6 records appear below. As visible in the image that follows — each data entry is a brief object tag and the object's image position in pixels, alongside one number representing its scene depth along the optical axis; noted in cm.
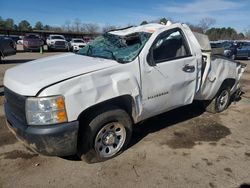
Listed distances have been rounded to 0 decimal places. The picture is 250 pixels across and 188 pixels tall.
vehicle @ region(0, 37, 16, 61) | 785
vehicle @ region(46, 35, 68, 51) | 1979
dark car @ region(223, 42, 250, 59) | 1450
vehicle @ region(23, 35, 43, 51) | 1940
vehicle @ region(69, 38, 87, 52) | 1902
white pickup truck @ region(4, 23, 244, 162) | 232
